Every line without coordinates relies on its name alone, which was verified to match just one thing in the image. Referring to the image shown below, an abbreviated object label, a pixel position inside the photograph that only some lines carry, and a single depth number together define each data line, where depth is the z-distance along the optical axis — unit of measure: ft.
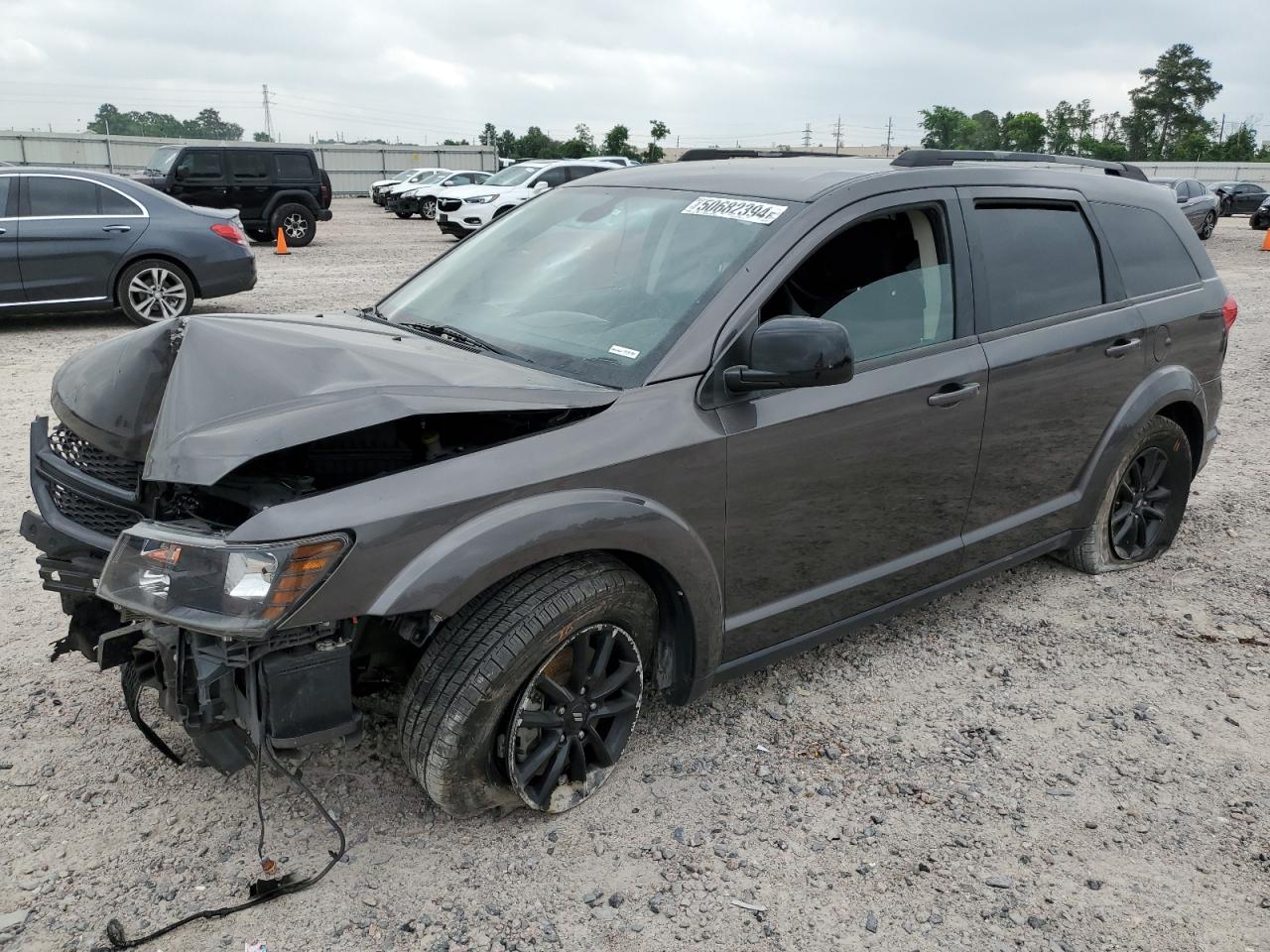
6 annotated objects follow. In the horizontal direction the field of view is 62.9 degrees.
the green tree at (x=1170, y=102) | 263.70
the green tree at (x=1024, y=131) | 256.36
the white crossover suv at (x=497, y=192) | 75.15
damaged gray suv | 7.98
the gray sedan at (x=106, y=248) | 32.40
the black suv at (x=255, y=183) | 65.57
